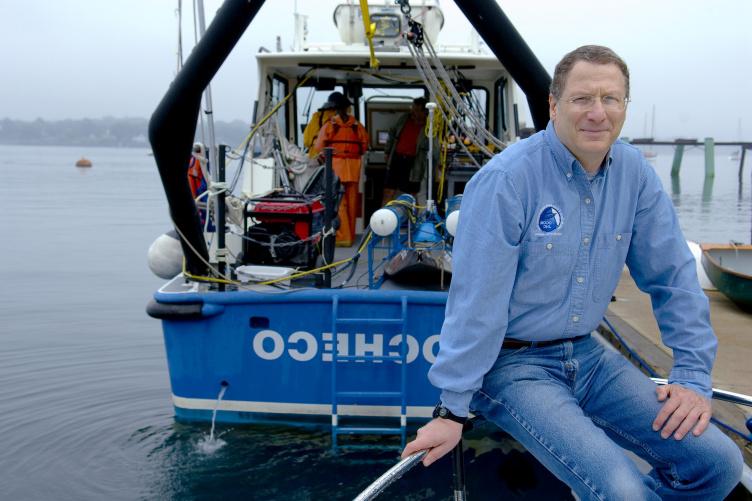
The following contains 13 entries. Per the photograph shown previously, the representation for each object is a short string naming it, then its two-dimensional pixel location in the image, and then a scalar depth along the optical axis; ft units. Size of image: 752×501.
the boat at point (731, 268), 24.67
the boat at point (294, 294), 15.93
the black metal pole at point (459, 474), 7.49
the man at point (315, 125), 29.25
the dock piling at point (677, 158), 174.70
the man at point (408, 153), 30.37
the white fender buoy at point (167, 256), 20.89
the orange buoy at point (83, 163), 234.58
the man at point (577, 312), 6.96
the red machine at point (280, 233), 19.92
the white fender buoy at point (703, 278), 29.30
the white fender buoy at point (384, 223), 18.80
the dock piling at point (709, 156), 155.63
